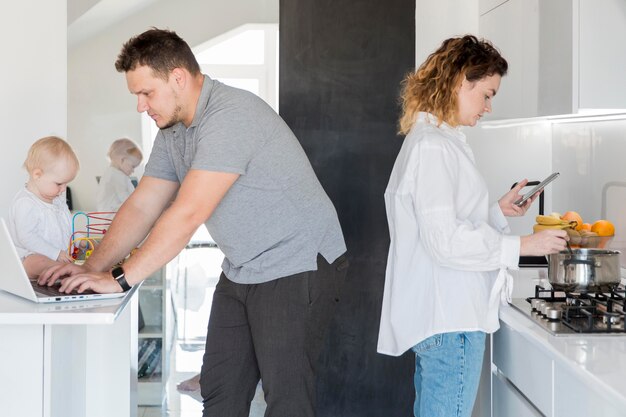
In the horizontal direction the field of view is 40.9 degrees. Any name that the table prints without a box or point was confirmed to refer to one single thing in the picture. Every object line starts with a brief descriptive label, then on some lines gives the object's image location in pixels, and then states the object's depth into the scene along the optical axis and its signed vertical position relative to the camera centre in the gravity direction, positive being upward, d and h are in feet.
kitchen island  6.56 -1.34
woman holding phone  7.12 -0.30
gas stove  6.61 -0.88
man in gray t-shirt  7.22 -0.26
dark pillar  12.55 +1.35
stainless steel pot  7.31 -0.53
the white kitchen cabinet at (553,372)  5.32 -1.19
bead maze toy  10.89 -0.40
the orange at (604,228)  9.27 -0.21
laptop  6.84 -0.69
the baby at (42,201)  9.75 +0.02
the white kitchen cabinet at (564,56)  8.69 +1.69
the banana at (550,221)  9.32 -0.14
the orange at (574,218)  9.44 -0.11
